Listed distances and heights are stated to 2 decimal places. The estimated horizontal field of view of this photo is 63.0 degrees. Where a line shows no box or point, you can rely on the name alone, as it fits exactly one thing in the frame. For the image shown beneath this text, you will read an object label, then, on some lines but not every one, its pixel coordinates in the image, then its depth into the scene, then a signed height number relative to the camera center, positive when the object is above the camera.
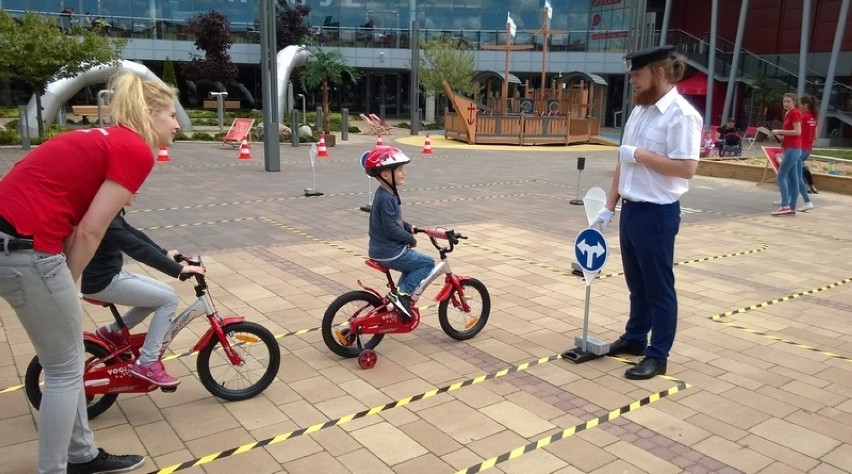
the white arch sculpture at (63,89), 22.27 +0.23
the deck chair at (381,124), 31.15 -0.85
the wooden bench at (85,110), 30.22 -0.58
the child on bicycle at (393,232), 4.61 -0.84
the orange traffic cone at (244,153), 18.06 -1.32
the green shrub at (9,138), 19.77 -1.21
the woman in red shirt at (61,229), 2.59 -0.50
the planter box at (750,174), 14.46 -1.34
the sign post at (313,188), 11.40 -1.50
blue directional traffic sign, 4.66 -0.93
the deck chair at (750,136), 25.45 -0.84
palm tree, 31.67 +1.58
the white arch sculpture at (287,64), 28.70 +1.68
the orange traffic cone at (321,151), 18.75 -1.29
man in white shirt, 4.26 -0.41
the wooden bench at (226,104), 37.91 -0.20
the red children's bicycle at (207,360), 3.68 -1.44
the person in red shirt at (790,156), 10.82 -0.62
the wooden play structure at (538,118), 25.69 -0.34
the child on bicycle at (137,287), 3.48 -0.95
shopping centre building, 31.33 +3.70
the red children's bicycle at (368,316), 4.70 -1.42
